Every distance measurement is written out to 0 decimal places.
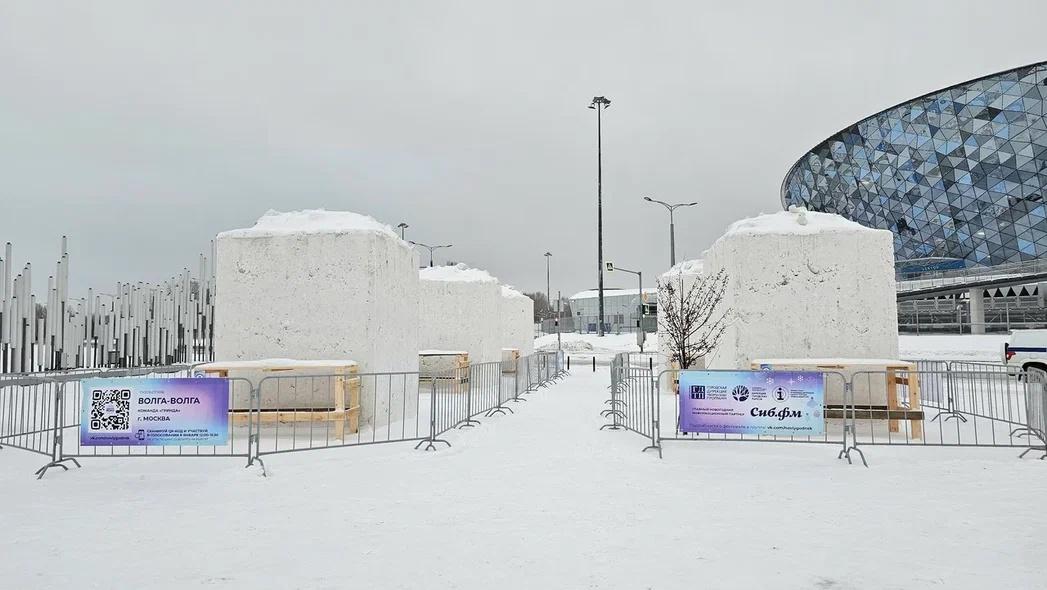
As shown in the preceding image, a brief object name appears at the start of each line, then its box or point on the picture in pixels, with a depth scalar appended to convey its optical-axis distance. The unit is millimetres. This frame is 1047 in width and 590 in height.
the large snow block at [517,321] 29875
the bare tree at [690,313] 15656
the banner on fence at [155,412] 7797
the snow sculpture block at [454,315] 20188
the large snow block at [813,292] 11031
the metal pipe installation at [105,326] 16922
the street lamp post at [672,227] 39991
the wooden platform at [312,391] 9625
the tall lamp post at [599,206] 41156
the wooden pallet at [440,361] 18625
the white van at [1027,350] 18562
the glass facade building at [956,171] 55750
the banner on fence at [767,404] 8445
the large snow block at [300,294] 10859
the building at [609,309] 91188
